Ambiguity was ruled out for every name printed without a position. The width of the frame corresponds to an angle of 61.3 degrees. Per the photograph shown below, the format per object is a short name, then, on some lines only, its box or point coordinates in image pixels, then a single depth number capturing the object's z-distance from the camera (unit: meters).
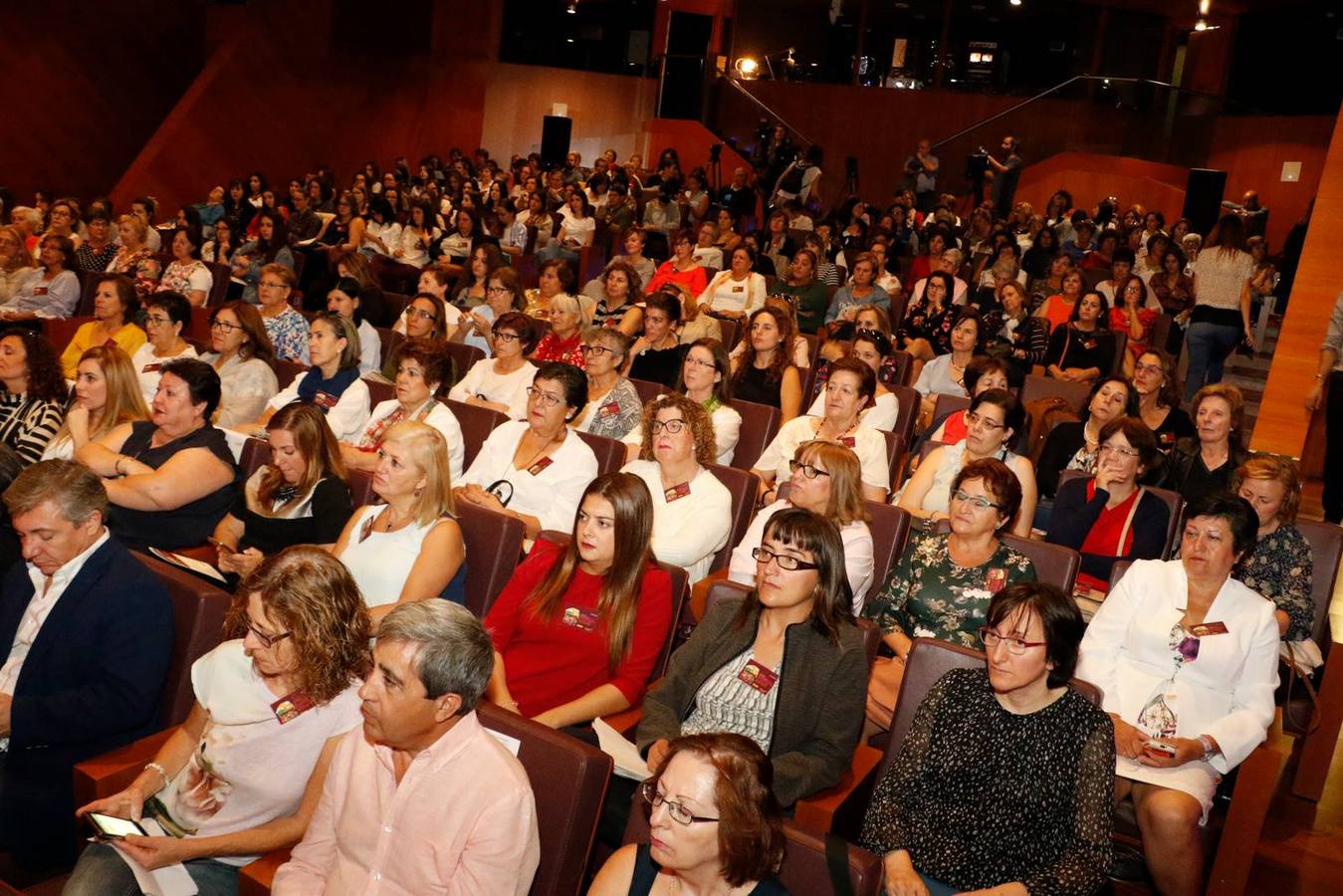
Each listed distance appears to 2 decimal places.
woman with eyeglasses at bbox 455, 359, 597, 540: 4.05
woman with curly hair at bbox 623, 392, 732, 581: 3.67
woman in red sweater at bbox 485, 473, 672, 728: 2.86
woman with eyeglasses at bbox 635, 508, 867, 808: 2.51
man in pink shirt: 1.95
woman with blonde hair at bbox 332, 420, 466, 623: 3.06
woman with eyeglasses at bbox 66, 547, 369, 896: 2.24
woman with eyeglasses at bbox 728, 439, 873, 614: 3.40
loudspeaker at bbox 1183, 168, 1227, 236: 12.41
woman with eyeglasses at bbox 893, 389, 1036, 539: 4.10
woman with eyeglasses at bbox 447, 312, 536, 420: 5.27
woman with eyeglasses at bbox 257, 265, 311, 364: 6.06
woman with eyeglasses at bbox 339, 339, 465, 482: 4.39
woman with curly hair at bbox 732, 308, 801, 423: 5.52
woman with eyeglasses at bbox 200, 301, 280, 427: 5.06
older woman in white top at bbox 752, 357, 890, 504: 4.42
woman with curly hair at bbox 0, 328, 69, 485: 4.16
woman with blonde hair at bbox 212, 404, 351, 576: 3.45
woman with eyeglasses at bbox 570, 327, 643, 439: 4.94
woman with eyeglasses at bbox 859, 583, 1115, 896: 2.29
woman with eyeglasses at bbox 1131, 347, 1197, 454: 5.05
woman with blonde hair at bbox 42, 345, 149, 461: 4.01
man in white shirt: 2.45
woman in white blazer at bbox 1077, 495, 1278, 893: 2.73
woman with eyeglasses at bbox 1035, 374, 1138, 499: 4.73
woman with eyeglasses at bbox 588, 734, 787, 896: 1.82
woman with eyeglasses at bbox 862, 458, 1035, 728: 3.20
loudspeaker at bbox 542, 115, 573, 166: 16.25
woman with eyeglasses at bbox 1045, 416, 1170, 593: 3.92
